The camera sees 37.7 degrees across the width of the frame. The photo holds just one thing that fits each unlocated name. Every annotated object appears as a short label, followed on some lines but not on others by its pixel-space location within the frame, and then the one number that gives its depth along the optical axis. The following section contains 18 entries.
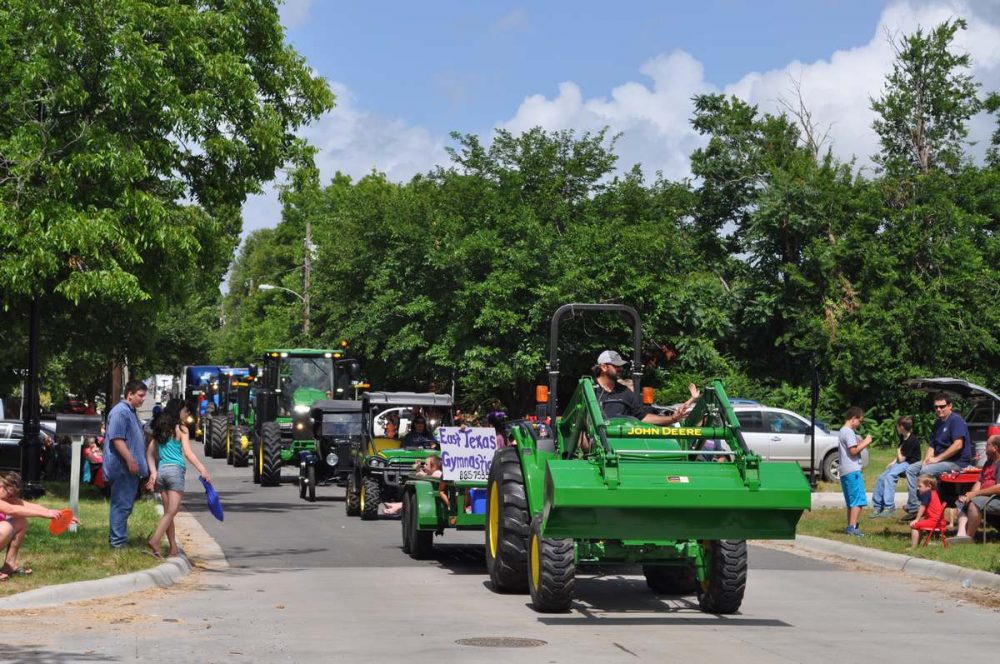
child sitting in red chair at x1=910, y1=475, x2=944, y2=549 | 17.83
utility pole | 63.92
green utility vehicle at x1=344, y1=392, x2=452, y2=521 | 22.55
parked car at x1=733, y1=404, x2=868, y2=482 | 32.53
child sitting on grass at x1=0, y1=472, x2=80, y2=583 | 13.09
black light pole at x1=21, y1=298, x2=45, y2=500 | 24.52
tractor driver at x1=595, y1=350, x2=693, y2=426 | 13.43
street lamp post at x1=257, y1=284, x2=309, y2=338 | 61.91
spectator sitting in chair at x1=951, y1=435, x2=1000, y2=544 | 17.23
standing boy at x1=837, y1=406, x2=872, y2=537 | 19.77
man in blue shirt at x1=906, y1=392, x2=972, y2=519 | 18.64
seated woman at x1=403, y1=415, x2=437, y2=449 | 22.98
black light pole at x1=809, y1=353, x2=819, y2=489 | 28.31
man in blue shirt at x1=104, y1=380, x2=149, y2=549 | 15.04
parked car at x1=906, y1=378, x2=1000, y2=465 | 21.95
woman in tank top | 15.09
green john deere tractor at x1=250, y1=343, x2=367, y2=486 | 32.81
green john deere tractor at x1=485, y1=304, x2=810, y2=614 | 11.39
